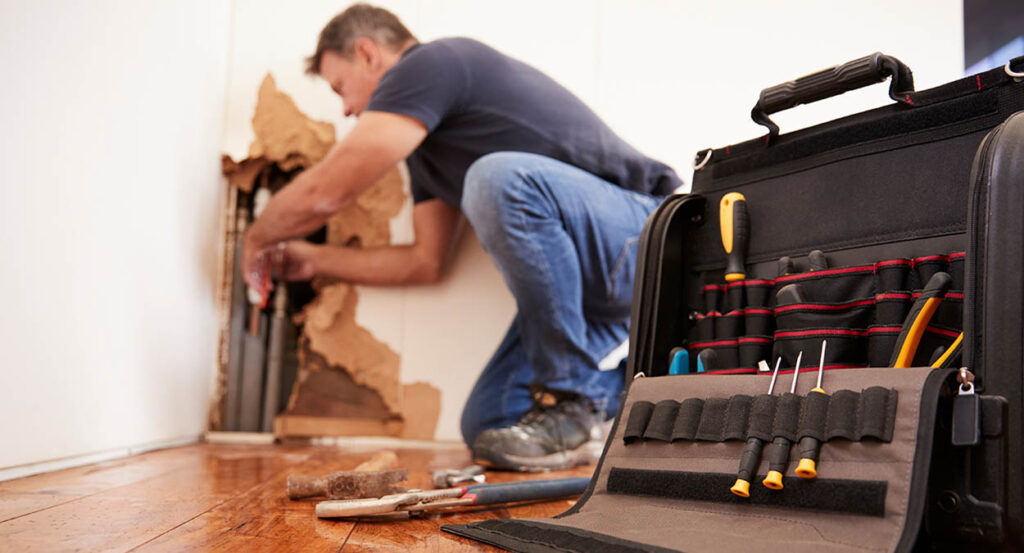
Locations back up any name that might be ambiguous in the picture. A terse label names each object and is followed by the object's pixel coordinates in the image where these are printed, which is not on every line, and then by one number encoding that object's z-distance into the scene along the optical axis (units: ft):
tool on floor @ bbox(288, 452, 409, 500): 3.68
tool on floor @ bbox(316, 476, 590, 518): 3.28
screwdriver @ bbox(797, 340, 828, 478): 2.54
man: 6.01
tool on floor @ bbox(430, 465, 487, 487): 4.46
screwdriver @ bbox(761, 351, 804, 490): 2.60
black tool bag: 2.37
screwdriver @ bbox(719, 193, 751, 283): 3.68
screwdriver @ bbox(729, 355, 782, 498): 2.68
